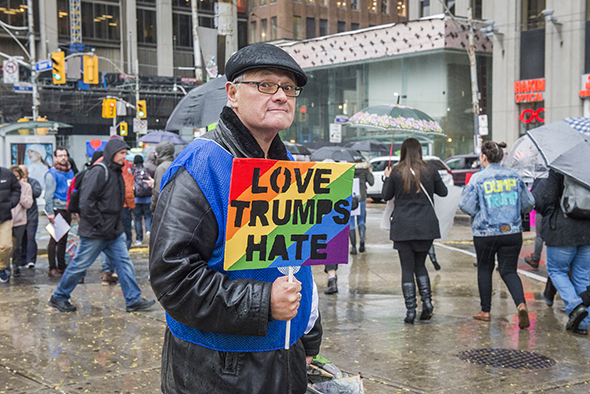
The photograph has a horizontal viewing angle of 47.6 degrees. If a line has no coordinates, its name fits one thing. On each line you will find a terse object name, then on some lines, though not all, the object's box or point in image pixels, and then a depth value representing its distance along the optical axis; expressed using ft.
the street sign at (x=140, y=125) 138.72
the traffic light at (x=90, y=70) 96.43
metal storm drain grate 18.72
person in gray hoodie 33.17
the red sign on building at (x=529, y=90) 100.73
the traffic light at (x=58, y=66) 88.94
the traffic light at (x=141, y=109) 135.56
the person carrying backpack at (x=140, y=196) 43.80
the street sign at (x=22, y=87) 98.80
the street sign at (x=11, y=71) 97.66
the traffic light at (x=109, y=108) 130.52
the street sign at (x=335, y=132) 101.50
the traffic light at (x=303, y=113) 145.69
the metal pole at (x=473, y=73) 90.12
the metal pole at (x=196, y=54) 76.54
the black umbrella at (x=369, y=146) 89.60
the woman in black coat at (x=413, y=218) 23.84
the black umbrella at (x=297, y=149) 88.53
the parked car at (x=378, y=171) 80.12
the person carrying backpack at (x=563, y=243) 22.63
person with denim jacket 23.13
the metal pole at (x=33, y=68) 100.01
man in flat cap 7.23
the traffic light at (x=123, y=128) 161.19
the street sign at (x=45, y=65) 90.47
